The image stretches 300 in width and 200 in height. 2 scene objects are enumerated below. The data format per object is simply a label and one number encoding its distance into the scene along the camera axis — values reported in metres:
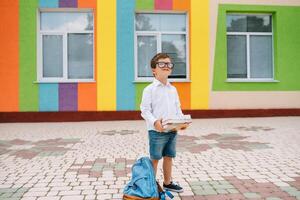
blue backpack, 3.64
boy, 3.92
